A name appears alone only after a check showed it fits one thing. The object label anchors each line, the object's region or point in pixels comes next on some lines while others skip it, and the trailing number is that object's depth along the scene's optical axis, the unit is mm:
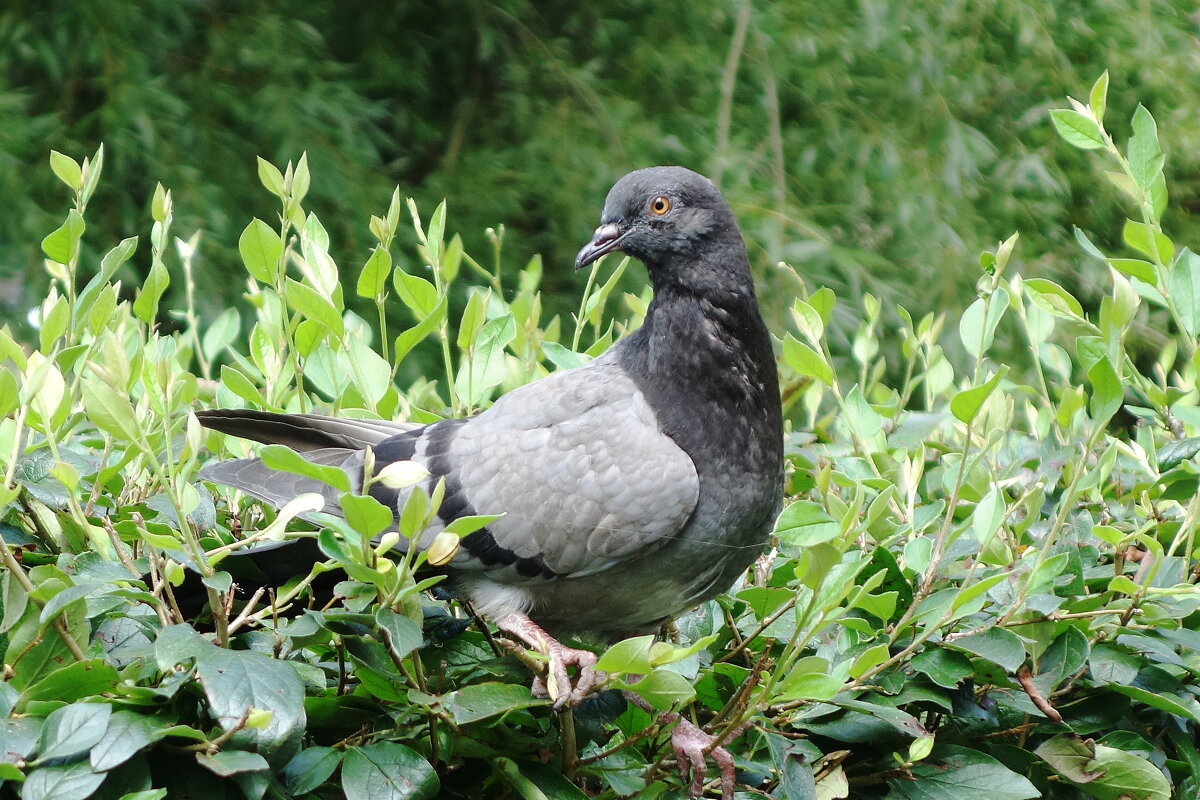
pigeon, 5421
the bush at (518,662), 5301
